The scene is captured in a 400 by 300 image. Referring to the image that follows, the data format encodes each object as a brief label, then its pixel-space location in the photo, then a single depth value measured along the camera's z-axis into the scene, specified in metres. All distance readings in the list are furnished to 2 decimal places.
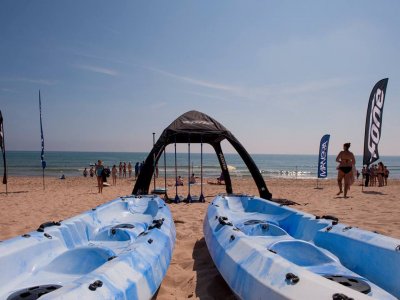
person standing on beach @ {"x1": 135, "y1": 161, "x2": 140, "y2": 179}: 25.53
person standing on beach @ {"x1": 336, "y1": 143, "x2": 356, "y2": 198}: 10.74
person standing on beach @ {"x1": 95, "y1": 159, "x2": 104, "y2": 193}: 13.98
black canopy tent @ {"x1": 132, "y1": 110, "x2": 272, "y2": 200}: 9.55
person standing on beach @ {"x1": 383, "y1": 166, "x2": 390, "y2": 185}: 19.12
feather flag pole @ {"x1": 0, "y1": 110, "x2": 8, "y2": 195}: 13.05
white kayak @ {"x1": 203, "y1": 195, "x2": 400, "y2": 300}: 2.27
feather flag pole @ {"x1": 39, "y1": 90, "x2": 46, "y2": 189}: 15.71
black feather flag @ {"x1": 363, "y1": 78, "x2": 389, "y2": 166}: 12.08
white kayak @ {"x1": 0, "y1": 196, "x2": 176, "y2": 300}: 2.41
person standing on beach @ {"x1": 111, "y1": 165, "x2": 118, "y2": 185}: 21.19
